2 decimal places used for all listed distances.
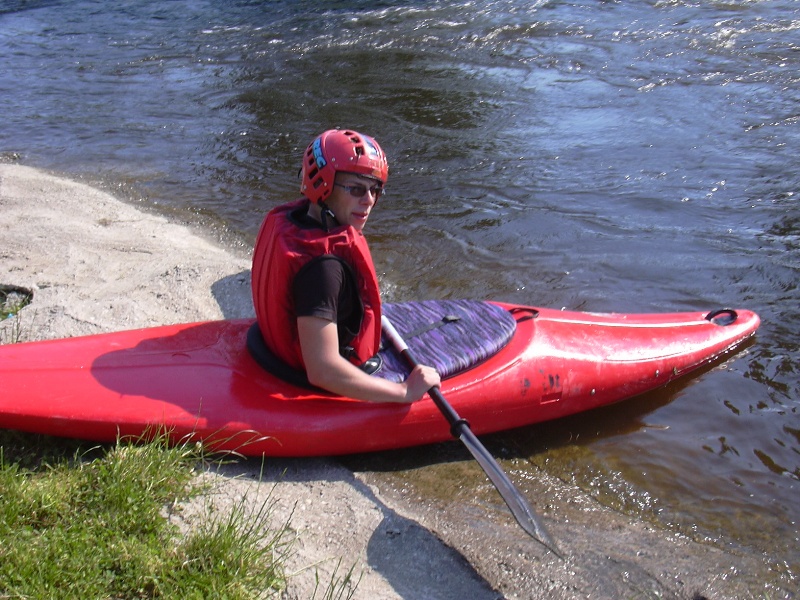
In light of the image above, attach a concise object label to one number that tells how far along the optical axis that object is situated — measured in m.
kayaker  2.90
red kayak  3.03
